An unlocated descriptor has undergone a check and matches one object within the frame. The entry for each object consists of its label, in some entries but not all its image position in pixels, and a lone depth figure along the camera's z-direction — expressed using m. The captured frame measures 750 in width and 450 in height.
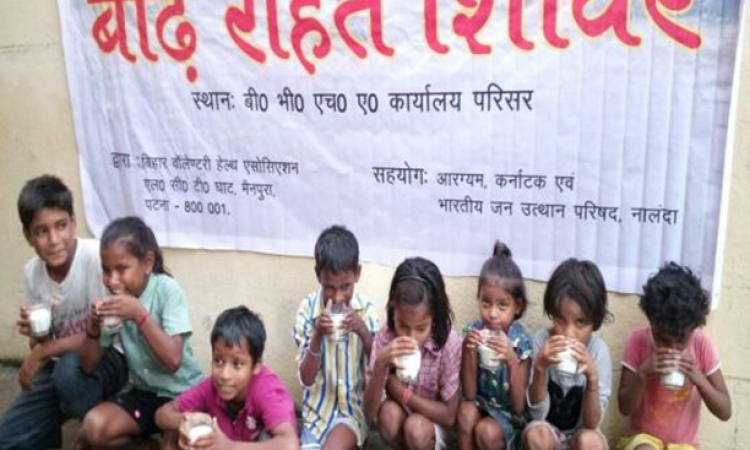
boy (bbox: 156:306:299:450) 2.19
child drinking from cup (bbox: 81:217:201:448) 2.49
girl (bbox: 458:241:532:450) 2.37
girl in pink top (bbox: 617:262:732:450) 2.14
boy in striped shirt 2.45
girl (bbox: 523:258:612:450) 2.15
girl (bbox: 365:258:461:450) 2.30
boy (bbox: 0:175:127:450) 2.64
